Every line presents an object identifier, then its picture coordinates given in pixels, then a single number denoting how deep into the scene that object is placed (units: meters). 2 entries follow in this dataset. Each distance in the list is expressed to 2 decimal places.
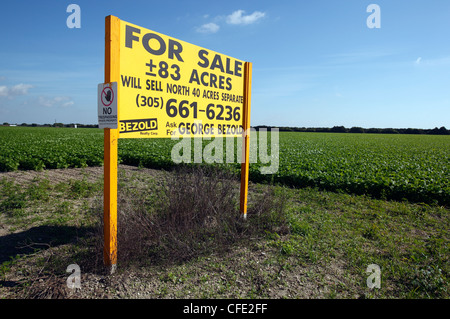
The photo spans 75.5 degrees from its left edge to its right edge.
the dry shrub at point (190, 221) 4.09
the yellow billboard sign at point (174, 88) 3.86
